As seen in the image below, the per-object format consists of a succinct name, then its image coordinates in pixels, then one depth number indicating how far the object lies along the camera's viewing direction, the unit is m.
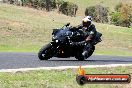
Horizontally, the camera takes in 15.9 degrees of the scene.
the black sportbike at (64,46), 19.72
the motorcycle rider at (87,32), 20.25
